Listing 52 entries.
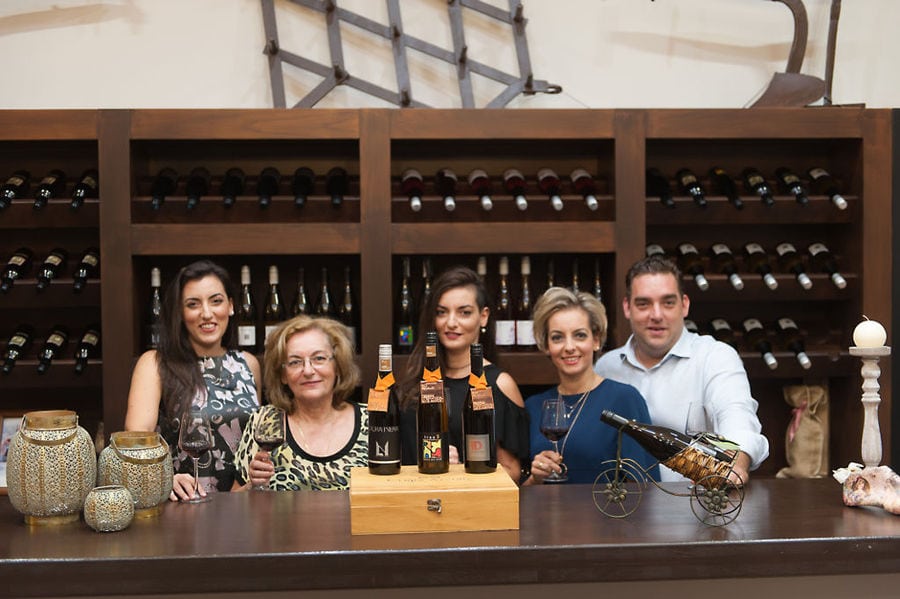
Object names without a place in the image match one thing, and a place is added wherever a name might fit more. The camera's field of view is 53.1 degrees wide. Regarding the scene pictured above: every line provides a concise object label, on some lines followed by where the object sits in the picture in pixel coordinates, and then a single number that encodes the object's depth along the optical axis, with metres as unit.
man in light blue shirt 2.81
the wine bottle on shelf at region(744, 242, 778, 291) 3.73
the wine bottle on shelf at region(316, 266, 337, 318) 3.84
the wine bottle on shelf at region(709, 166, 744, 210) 3.72
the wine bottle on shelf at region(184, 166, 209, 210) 3.69
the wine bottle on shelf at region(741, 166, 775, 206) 3.69
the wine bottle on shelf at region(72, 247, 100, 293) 3.53
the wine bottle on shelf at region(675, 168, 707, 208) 3.67
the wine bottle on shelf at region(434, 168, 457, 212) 3.73
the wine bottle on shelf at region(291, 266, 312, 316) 3.81
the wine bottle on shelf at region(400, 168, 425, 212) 3.70
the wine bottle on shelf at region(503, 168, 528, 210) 3.72
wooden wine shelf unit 3.50
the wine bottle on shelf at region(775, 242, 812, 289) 3.81
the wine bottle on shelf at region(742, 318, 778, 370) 3.77
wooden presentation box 1.76
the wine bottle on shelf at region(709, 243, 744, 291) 3.66
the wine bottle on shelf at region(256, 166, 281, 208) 3.70
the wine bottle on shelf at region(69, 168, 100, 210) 3.53
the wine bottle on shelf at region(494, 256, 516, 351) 3.63
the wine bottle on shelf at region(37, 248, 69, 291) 3.53
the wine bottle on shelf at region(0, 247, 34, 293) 3.51
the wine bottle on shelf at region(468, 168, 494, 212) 3.70
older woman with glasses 2.42
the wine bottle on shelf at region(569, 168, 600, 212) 3.74
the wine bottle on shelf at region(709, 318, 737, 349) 3.82
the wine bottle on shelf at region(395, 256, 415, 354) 3.82
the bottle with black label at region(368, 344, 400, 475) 1.94
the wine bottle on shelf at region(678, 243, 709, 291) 3.78
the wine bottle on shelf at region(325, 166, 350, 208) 3.74
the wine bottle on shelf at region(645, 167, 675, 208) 3.81
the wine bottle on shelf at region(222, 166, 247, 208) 3.66
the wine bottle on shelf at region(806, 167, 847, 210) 3.83
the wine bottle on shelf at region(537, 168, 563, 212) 3.73
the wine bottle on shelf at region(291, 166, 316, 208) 3.69
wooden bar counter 1.61
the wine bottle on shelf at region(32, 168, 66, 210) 3.51
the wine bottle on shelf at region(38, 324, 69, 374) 3.51
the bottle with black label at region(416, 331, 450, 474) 1.93
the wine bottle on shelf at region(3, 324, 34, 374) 3.51
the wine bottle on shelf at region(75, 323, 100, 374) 3.53
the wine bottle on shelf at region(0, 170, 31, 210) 3.51
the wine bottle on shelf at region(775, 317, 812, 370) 3.79
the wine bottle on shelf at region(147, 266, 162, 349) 3.57
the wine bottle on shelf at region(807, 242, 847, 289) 3.81
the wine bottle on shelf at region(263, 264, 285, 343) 3.84
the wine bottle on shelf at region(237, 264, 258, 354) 3.62
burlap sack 3.88
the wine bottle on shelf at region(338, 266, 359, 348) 3.88
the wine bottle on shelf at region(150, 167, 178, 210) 3.57
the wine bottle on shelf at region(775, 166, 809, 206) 3.71
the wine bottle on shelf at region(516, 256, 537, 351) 3.64
